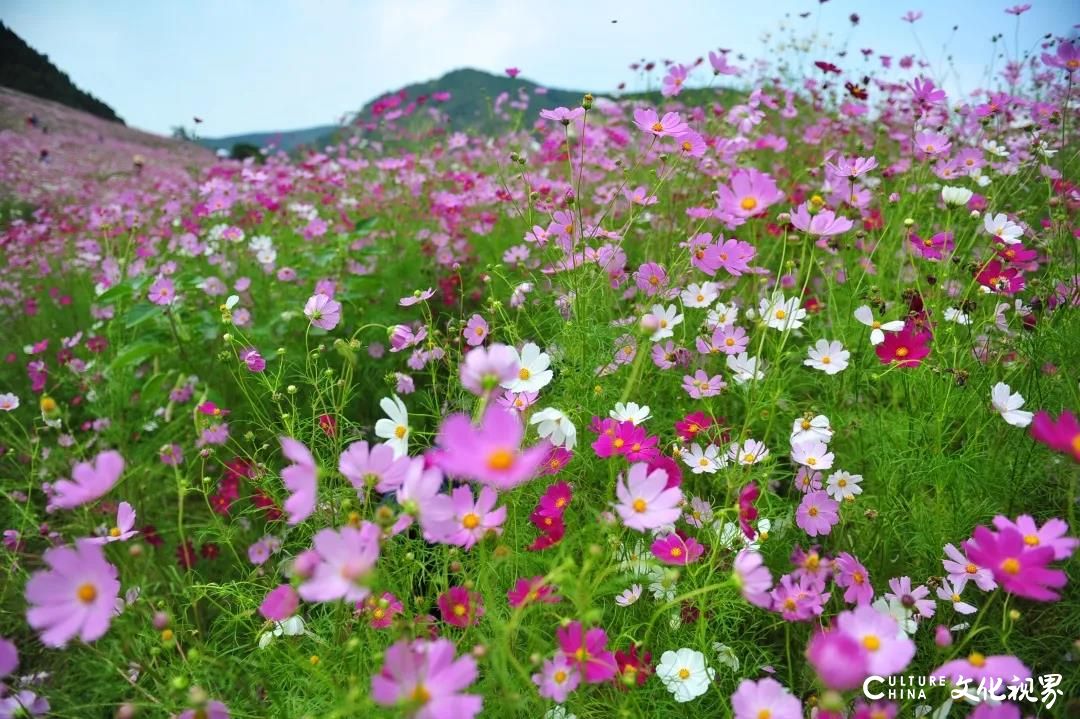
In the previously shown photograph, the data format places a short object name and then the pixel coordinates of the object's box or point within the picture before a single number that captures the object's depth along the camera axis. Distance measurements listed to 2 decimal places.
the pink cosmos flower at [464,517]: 0.61
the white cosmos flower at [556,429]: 0.94
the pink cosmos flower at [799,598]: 0.81
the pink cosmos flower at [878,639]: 0.54
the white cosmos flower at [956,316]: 1.22
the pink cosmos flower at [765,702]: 0.65
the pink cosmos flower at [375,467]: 0.65
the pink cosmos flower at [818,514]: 1.03
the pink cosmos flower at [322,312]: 1.06
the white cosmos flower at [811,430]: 1.05
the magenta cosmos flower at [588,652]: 0.64
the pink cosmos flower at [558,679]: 0.66
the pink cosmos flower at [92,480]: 0.63
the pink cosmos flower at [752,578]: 0.63
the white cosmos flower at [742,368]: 1.16
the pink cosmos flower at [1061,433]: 0.63
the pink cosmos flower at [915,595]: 0.91
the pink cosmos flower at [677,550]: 0.85
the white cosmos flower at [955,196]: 1.26
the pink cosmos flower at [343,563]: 0.52
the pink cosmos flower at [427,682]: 0.49
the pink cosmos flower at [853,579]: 0.92
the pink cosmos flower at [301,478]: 0.56
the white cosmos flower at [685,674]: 0.82
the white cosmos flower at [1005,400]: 1.02
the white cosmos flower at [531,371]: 0.99
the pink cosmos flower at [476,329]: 1.22
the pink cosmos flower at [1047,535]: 0.68
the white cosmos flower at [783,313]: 1.03
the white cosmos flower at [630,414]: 1.02
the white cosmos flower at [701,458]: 1.07
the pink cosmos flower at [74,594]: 0.56
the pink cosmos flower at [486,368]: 0.58
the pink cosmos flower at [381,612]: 0.76
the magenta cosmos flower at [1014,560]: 0.62
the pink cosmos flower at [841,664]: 0.45
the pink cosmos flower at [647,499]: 0.71
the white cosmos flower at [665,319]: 1.22
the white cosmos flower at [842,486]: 1.08
